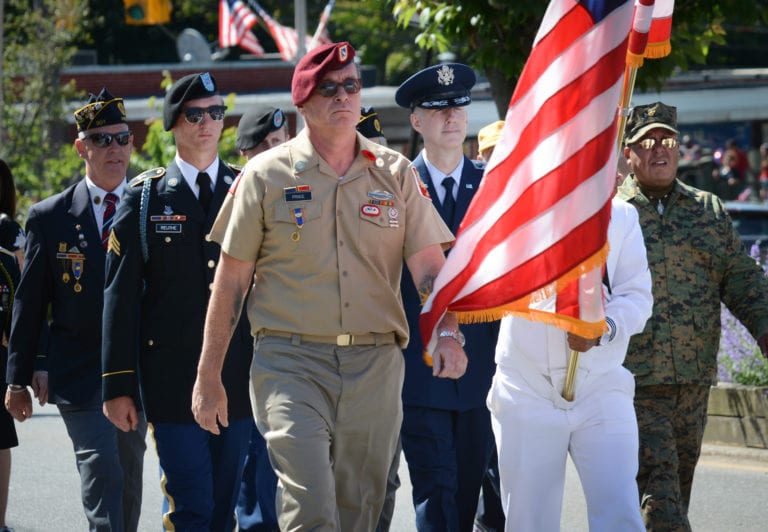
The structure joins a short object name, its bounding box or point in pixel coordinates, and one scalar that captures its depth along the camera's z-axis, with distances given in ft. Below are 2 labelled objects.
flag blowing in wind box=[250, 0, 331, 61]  153.14
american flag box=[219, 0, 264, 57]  158.52
